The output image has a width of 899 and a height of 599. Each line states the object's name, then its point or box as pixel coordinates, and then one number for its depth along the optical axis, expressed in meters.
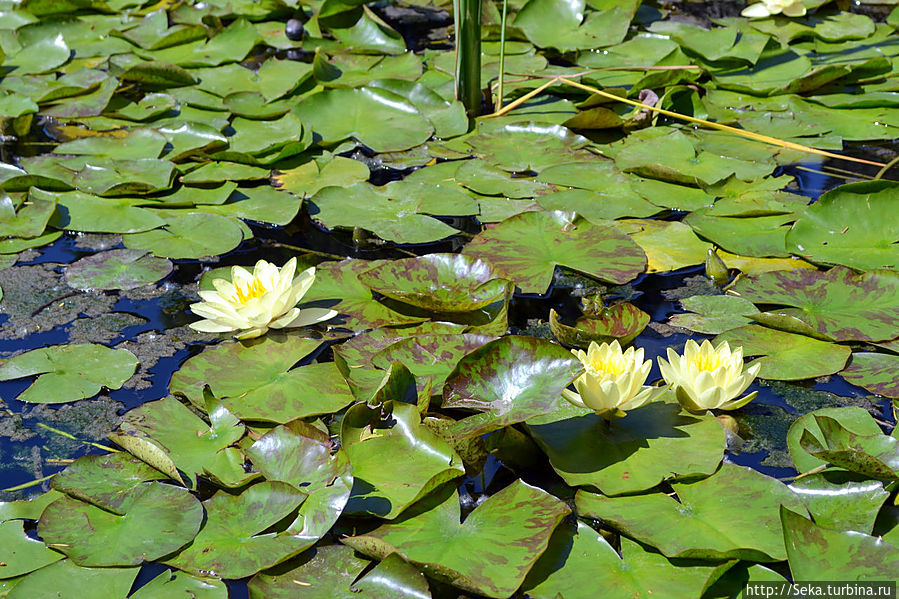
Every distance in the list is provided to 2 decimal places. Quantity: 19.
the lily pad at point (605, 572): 3.03
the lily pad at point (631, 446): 3.49
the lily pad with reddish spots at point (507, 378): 3.60
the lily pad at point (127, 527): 3.24
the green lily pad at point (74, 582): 3.09
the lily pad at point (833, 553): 2.95
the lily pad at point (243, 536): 3.19
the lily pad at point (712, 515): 3.12
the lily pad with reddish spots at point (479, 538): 3.04
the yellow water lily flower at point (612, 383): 3.57
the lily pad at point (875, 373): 4.07
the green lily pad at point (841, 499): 3.26
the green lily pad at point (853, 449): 3.31
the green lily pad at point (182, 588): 3.10
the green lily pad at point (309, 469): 3.29
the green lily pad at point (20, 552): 3.22
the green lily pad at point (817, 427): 3.61
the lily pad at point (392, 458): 3.41
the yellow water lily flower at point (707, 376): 3.76
